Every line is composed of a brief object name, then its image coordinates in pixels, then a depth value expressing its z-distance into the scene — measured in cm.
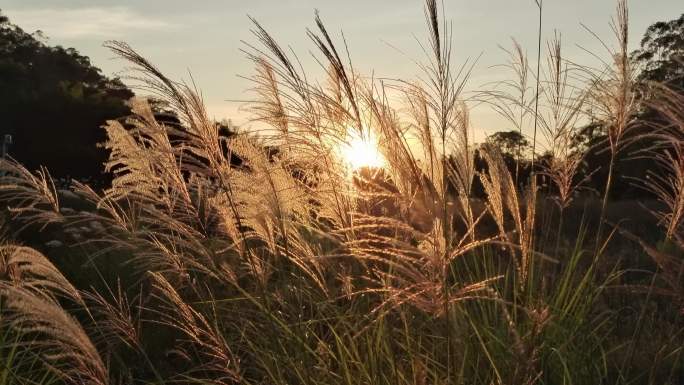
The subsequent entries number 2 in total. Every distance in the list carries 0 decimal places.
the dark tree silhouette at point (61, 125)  2800
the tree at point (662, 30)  2928
